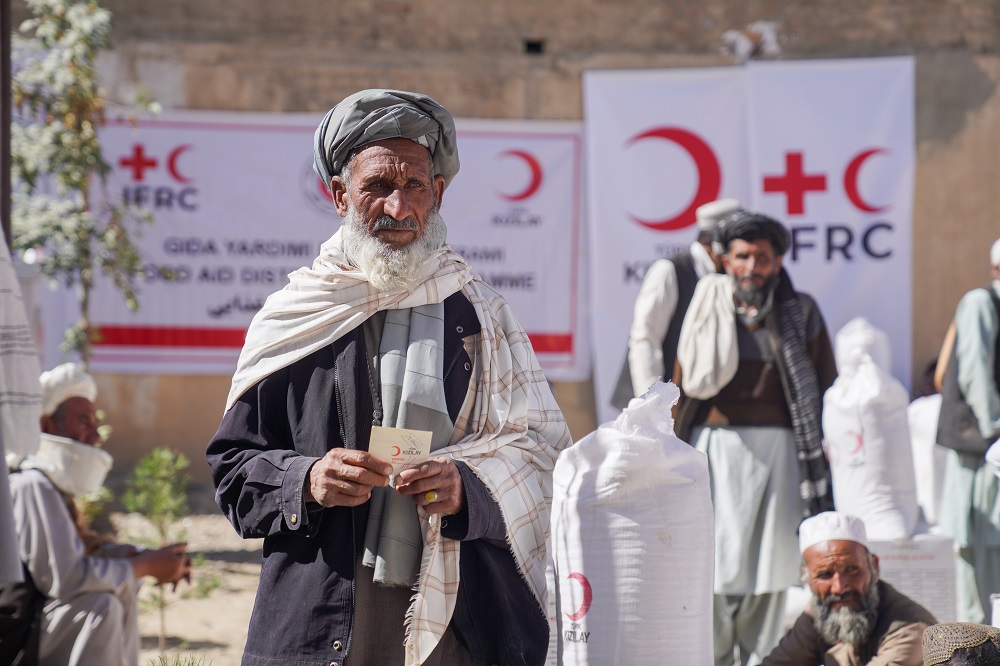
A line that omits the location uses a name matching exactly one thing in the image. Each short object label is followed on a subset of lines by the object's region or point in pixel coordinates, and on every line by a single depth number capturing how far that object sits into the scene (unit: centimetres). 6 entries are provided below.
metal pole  448
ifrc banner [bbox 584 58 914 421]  865
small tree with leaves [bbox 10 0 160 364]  722
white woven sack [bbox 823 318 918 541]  530
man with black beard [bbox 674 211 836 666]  465
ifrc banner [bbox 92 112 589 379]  872
